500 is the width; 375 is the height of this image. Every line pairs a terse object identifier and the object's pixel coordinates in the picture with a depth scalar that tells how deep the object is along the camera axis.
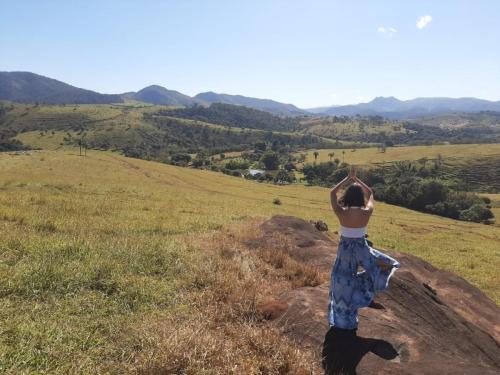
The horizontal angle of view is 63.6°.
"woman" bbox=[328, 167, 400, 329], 7.82
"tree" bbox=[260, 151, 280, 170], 191.25
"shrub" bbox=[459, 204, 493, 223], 95.44
